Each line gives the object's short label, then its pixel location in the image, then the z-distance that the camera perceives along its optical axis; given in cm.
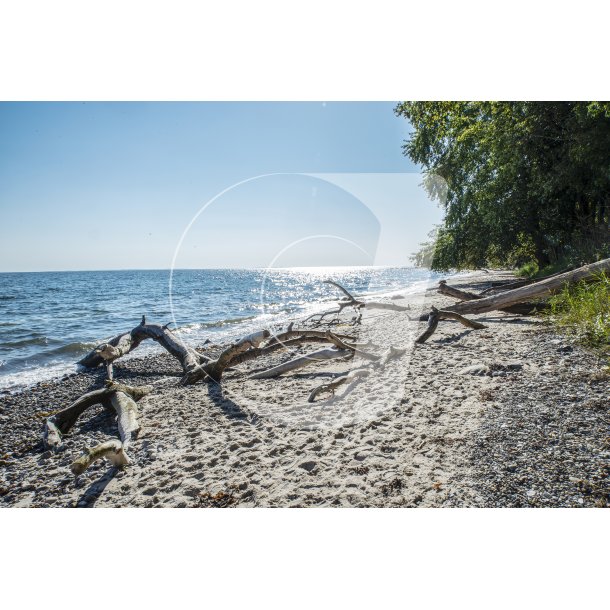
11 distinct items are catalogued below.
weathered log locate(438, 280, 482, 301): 788
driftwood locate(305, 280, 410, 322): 934
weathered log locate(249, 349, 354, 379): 557
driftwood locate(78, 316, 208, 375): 658
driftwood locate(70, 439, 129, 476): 283
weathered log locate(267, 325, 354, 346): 568
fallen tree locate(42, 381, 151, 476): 393
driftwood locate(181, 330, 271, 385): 502
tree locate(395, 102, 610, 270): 749
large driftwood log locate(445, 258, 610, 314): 559
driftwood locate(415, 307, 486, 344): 680
